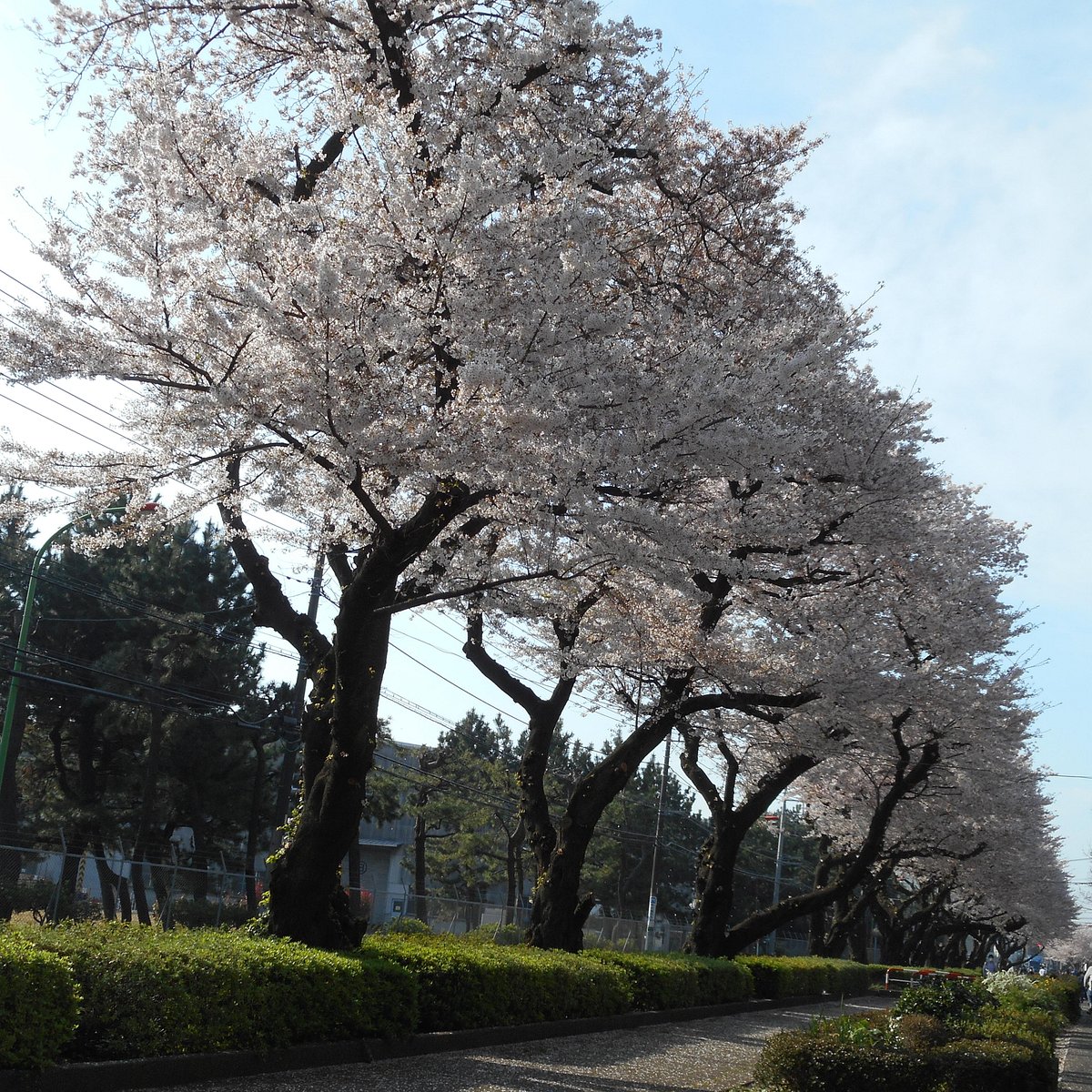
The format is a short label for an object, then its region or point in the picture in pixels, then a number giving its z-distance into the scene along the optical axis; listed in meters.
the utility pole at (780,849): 37.58
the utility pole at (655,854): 26.78
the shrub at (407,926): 16.08
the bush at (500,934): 17.23
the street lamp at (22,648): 16.45
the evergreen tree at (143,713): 27.48
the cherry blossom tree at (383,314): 8.05
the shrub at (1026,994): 14.88
